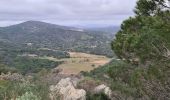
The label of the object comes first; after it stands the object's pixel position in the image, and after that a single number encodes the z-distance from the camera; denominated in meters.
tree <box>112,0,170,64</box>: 4.25
